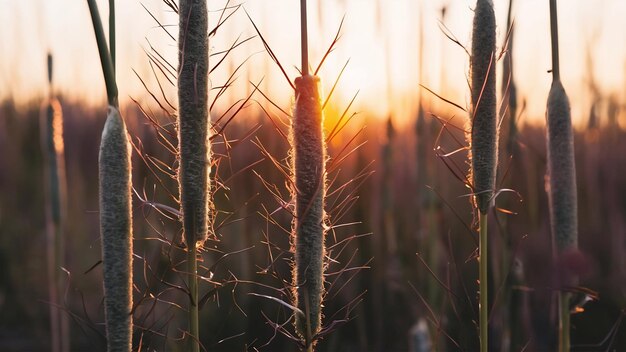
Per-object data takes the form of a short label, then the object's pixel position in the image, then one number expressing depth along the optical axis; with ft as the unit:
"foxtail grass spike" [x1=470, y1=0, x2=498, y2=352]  3.02
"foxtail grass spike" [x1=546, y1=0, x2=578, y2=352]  3.38
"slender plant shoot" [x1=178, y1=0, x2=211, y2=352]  2.84
